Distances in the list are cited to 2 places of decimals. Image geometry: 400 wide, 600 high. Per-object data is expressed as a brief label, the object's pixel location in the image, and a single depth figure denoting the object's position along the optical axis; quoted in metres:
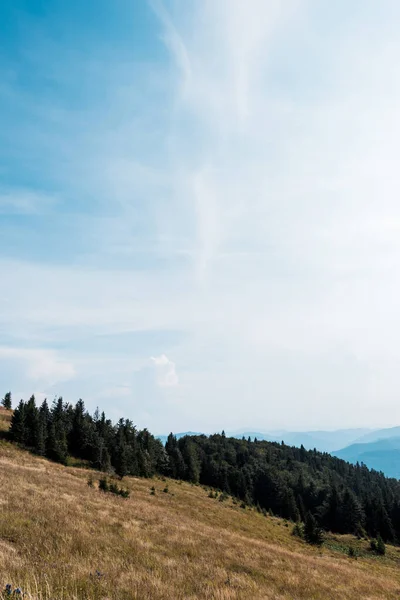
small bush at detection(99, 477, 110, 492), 34.09
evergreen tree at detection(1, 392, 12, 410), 108.55
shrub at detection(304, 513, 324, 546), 47.84
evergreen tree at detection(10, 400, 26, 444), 63.81
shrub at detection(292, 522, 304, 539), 54.55
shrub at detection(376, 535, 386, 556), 61.38
